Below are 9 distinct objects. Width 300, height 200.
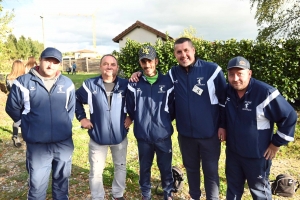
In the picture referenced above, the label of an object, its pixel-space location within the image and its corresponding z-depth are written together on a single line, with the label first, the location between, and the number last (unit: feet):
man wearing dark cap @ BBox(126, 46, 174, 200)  10.06
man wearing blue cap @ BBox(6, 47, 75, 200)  9.16
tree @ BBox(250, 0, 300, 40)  31.60
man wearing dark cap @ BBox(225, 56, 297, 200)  8.16
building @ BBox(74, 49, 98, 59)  212.93
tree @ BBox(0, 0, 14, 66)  30.21
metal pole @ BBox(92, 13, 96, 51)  196.40
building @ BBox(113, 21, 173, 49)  68.69
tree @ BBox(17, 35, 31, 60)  163.02
